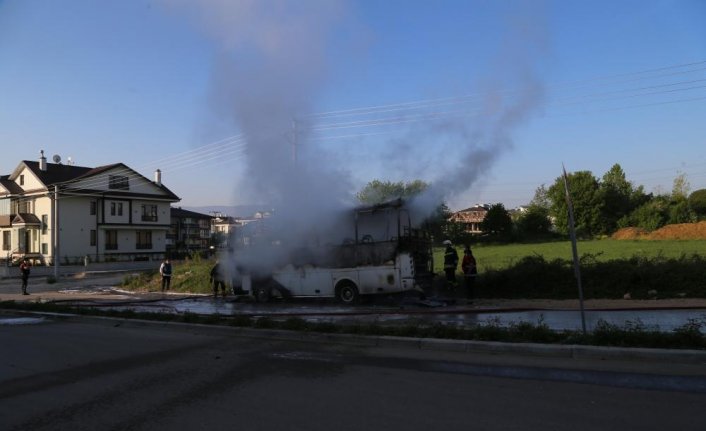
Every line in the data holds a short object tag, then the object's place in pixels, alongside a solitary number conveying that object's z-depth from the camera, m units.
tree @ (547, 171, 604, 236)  77.94
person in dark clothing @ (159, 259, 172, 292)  21.73
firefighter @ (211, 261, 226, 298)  18.25
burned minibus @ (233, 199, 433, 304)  14.20
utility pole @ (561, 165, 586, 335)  7.73
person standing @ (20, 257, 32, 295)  22.65
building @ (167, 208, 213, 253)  88.06
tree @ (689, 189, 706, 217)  80.81
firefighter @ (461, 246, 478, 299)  14.65
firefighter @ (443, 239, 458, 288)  15.22
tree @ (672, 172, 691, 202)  89.39
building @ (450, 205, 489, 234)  98.17
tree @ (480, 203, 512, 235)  65.06
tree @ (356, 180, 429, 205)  15.16
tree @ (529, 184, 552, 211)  96.38
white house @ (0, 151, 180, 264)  47.44
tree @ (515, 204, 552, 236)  70.88
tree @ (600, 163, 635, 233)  79.15
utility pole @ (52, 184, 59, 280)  33.53
